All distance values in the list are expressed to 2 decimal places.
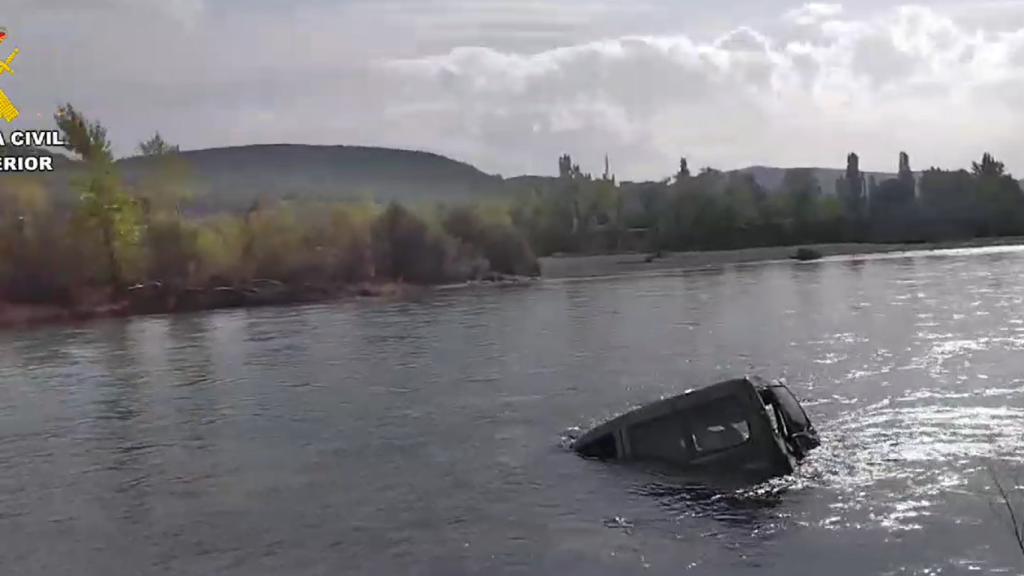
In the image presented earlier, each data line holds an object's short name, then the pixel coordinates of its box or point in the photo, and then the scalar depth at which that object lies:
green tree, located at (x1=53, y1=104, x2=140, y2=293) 92.88
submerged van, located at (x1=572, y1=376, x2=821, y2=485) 21.33
